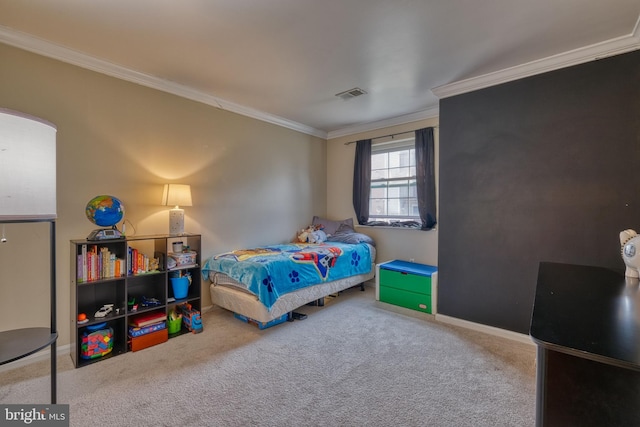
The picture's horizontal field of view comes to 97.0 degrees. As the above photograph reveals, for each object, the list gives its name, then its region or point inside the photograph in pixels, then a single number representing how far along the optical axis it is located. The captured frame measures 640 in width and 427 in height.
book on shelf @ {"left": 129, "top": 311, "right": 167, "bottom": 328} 2.44
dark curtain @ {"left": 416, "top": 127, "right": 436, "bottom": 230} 3.73
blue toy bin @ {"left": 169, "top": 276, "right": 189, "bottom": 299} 2.74
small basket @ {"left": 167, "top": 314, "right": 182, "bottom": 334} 2.68
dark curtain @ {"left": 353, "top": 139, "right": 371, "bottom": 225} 4.41
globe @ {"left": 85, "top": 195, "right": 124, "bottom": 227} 2.25
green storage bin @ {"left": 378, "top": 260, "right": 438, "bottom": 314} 3.20
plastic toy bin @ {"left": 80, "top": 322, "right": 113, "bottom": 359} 2.19
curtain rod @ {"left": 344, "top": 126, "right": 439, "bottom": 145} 3.98
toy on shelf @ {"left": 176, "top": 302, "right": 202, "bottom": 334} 2.74
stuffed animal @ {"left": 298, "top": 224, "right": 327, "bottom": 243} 4.18
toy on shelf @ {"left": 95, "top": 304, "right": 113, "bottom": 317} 2.28
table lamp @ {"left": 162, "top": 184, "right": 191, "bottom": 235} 2.80
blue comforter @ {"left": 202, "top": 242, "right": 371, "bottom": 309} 2.71
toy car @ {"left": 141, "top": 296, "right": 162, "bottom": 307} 2.55
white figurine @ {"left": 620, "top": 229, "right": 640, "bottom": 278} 1.55
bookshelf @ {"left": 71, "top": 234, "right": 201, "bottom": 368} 2.20
